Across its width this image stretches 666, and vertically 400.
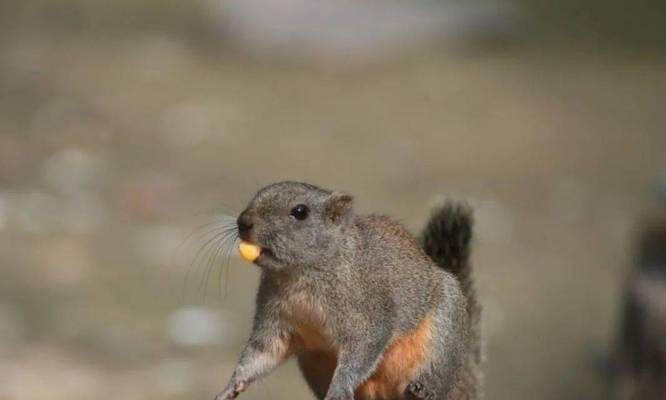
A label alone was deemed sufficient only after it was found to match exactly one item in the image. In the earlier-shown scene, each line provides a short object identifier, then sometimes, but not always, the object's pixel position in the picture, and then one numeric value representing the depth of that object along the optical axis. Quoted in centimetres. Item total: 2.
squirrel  563
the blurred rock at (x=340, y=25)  2075
